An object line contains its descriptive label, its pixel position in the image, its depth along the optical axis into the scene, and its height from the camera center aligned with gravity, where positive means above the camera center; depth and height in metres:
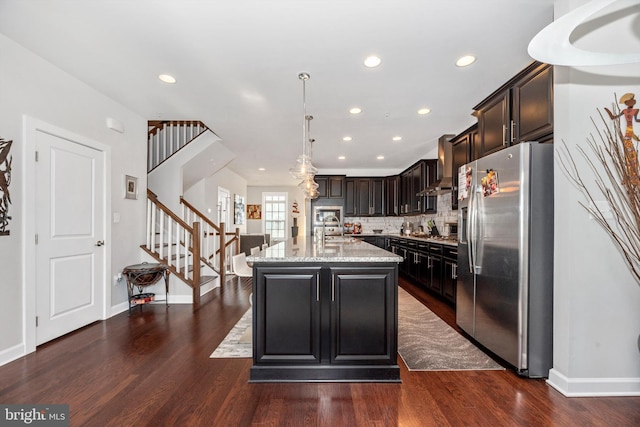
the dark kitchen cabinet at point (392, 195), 7.41 +0.50
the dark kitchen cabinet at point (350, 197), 7.64 +0.46
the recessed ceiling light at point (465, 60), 2.63 +1.39
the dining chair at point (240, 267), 3.29 -0.59
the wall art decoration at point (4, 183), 2.46 +0.26
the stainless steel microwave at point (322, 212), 7.57 +0.07
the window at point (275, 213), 10.73 +0.06
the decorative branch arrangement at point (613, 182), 1.98 +0.23
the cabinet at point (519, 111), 2.40 +0.95
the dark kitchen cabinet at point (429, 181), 5.59 +0.65
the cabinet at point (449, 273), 3.91 -0.78
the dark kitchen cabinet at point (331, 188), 7.62 +0.69
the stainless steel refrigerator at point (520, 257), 2.26 -0.33
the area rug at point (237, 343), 2.64 -1.23
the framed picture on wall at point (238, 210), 9.10 +0.15
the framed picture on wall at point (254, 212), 10.62 +0.10
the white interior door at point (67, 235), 2.85 -0.22
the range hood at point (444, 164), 4.76 +0.83
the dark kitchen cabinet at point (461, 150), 3.95 +0.91
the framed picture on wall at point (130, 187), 3.95 +0.37
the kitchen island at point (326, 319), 2.22 -0.78
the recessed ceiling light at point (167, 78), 3.02 +1.40
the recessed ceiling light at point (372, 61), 2.65 +1.39
